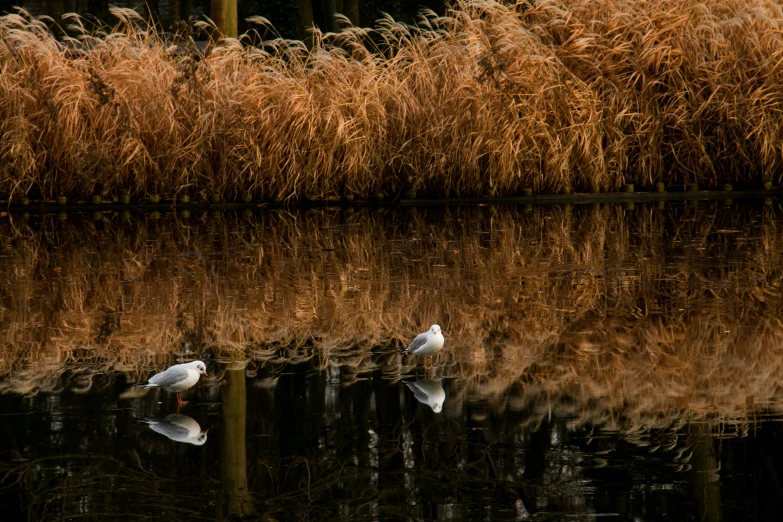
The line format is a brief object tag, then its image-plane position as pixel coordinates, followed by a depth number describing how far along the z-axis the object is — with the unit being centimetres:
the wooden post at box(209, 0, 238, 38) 3344
